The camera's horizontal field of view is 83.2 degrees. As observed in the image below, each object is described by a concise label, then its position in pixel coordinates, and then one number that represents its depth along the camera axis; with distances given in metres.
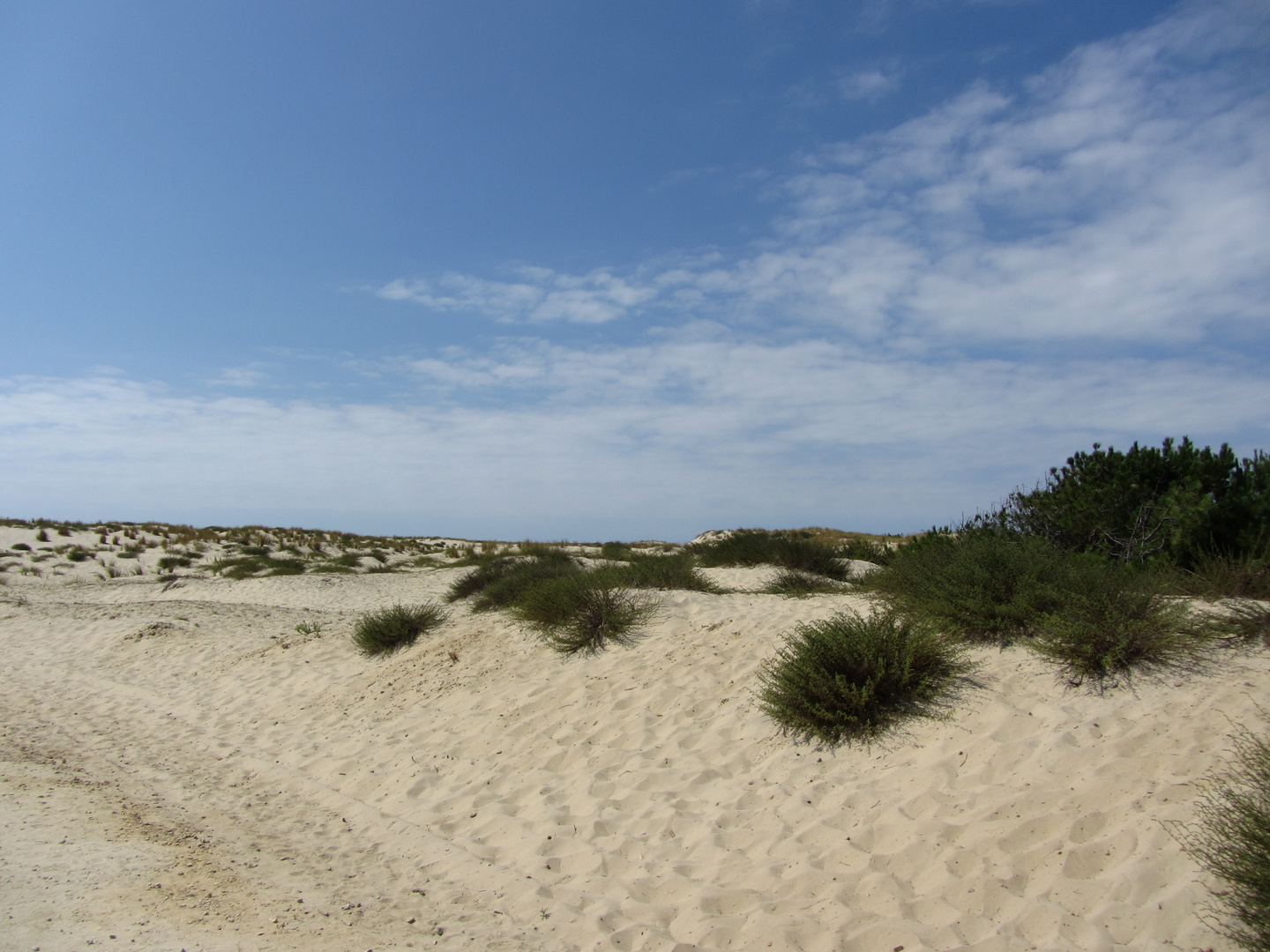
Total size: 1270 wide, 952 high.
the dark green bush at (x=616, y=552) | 22.88
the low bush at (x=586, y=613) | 9.15
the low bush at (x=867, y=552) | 16.78
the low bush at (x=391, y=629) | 11.00
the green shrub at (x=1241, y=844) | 3.27
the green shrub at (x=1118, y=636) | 5.78
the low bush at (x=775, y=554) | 15.53
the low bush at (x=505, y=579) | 12.21
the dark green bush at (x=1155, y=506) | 9.76
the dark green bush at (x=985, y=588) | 6.90
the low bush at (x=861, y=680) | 6.01
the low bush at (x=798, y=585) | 11.25
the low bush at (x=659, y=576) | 11.52
